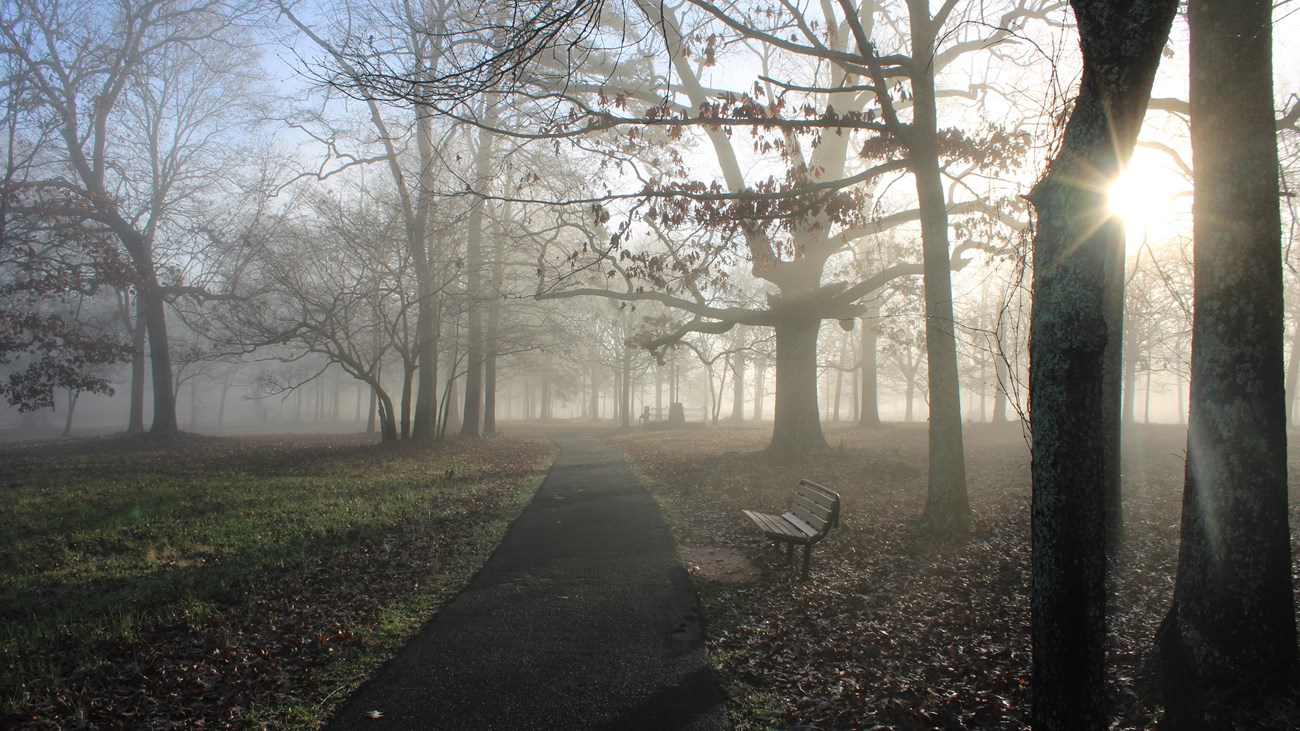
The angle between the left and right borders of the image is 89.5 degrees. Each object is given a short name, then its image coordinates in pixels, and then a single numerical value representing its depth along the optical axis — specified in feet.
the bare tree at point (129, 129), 62.08
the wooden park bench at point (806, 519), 22.02
